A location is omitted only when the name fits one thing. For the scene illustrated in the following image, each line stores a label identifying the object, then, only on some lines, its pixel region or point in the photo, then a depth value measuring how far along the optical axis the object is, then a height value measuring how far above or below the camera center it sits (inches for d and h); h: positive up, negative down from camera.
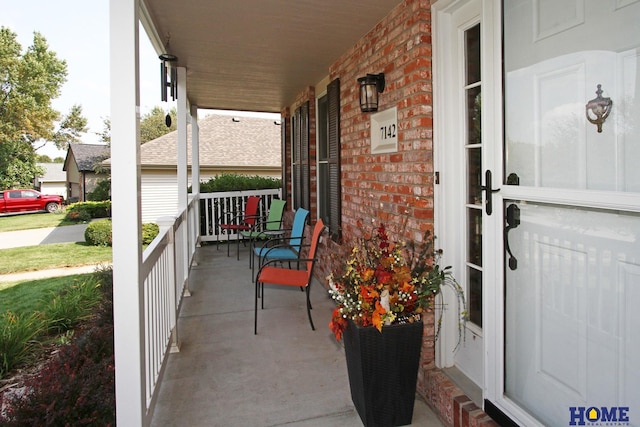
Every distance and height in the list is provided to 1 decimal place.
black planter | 84.0 -34.9
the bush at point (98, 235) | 481.1 -39.8
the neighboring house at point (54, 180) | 1399.2 +71.0
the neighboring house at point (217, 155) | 557.9 +61.6
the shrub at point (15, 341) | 141.6 -48.9
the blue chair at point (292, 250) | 182.7 -22.6
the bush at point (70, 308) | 175.0 -46.9
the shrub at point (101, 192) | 861.2 +16.4
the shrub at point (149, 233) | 383.9 -30.1
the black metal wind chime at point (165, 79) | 144.3 +43.0
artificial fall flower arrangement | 84.0 -18.7
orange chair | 142.8 -27.2
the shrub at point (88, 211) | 765.9 -19.7
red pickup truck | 917.2 -0.9
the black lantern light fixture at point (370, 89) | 125.0 +32.0
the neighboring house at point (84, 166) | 956.0 +81.4
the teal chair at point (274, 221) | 249.1 -13.6
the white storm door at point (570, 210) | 54.1 -2.4
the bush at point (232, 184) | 352.8 +12.0
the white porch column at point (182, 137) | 184.9 +27.2
